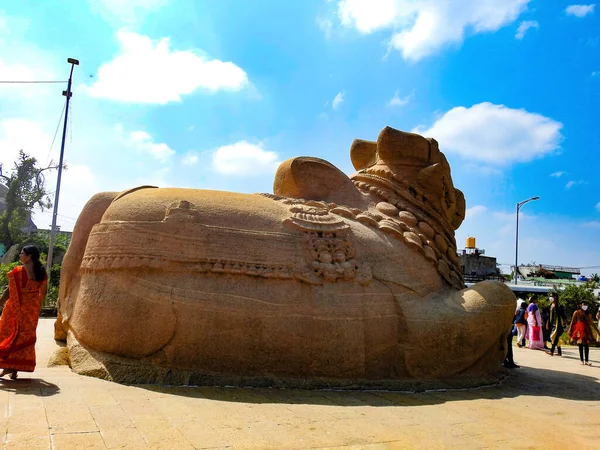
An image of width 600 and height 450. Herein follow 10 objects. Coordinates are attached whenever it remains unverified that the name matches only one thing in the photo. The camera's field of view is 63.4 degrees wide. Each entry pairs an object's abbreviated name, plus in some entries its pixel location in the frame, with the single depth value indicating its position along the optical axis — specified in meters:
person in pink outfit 9.27
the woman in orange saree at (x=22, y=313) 3.62
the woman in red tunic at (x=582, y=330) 7.53
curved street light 20.38
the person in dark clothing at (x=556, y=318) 8.41
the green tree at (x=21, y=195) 23.86
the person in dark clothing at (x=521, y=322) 9.76
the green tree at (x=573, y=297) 17.53
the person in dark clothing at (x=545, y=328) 10.62
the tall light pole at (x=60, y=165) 13.23
